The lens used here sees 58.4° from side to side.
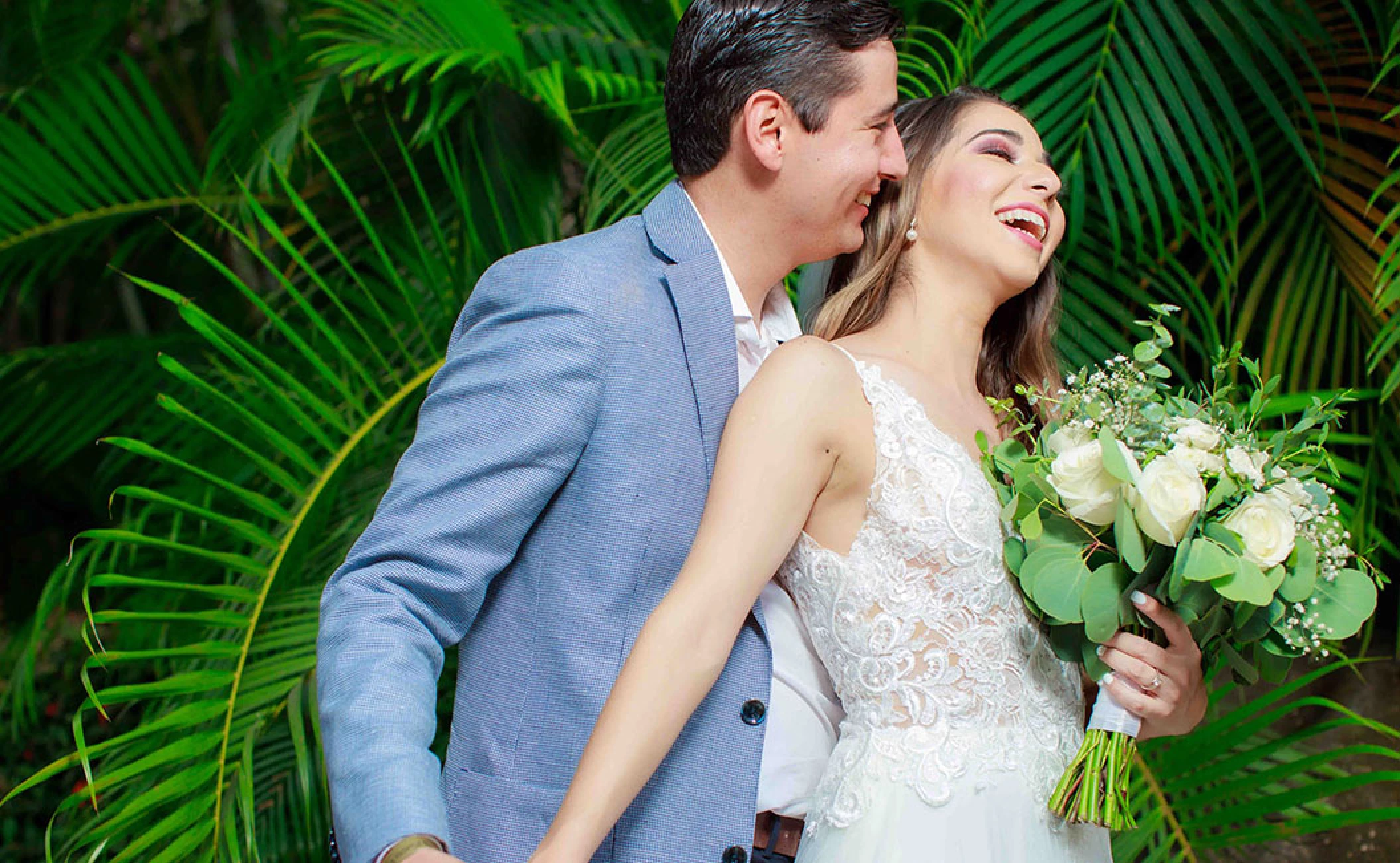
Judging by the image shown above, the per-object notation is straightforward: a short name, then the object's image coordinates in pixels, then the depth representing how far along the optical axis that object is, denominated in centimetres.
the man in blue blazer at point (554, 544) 116
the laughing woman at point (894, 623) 127
